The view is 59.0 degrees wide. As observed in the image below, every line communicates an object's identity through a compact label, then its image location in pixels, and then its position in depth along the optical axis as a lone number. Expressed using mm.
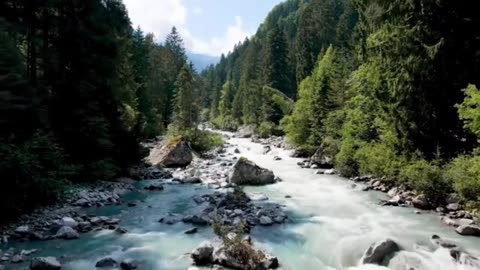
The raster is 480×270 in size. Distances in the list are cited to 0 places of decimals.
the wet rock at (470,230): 13703
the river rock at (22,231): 13539
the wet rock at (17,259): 11416
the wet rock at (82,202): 17984
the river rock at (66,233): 13758
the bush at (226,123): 72562
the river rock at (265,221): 15418
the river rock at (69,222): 14695
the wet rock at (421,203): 17438
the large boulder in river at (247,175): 23641
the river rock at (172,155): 29530
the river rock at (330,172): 26781
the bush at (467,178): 14572
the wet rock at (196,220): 15555
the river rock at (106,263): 11364
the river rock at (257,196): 19516
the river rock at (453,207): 16469
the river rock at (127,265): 11176
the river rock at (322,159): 28891
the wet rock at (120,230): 14523
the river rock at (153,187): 22250
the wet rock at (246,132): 56469
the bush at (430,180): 17281
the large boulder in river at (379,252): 11516
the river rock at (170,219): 15948
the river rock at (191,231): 14484
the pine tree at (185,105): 41062
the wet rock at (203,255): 11492
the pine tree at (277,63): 56500
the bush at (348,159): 25375
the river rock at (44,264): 10758
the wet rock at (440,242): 12578
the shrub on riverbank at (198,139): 36031
